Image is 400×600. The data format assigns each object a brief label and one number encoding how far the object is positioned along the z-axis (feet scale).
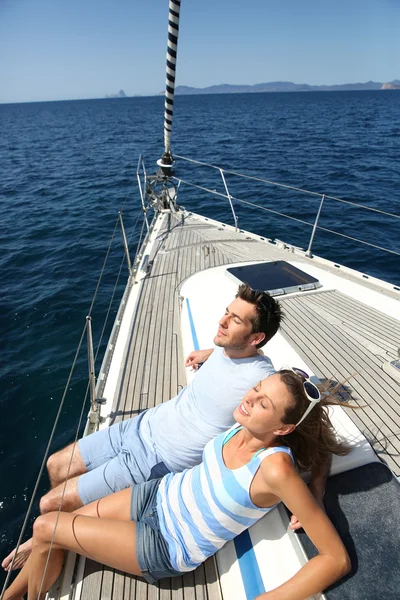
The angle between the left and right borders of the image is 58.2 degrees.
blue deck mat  5.40
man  7.28
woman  5.18
